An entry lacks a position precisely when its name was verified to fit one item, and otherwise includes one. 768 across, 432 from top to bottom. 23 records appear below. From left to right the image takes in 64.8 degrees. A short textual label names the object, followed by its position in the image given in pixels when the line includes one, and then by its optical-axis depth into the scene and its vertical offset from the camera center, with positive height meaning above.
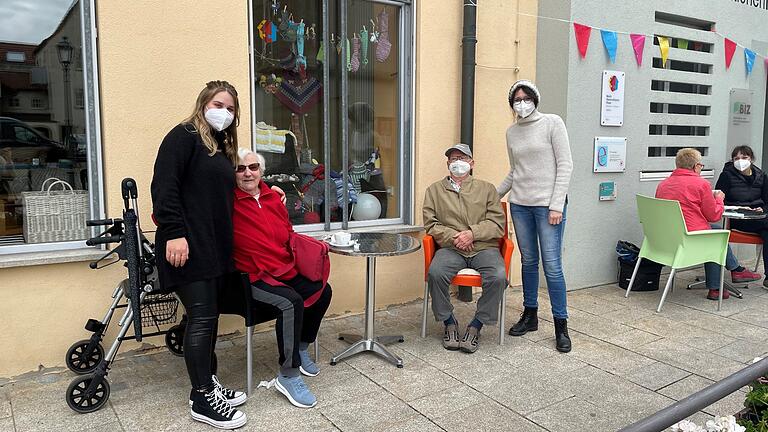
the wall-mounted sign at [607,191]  5.96 -0.42
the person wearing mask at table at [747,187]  6.11 -0.38
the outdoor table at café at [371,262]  3.78 -0.75
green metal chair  5.19 -0.79
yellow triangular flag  6.17 +1.04
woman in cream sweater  4.21 -0.25
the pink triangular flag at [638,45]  6.02 +1.03
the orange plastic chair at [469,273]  4.18 -0.86
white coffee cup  3.89 -0.58
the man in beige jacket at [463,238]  4.16 -0.63
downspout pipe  5.14 +0.67
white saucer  3.88 -0.61
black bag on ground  5.89 -1.17
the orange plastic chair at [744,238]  6.20 -0.91
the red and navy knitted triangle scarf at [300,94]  4.85 +0.44
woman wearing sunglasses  3.32 -0.66
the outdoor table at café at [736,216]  5.63 -0.62
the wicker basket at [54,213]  3.82 -0.42
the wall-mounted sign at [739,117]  7.17 +0.38
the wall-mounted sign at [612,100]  5.84 +0.48
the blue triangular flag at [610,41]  5.78 +1.03
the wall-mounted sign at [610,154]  5.86 -0.05
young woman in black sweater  2.99 -0.40
